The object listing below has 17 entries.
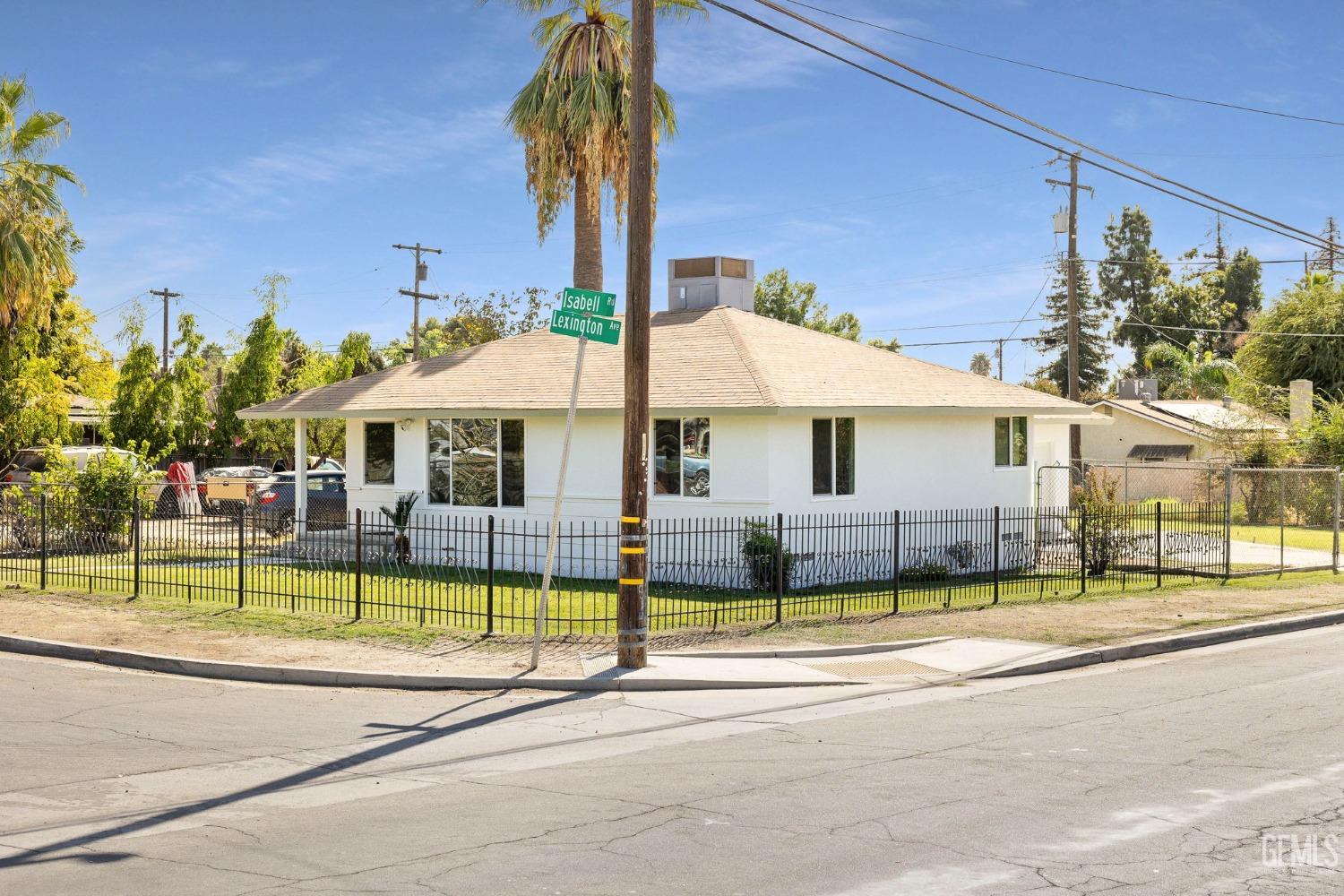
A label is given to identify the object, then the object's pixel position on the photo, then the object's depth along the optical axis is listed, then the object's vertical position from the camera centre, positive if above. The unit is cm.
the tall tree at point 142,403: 4331 +273
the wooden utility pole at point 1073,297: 3581 +555
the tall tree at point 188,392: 4469 +326
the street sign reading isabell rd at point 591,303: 1266 +184
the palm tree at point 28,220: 2952 +664
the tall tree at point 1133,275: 7588 +1299
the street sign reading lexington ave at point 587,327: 1262 +159
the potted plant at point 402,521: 2323 -82
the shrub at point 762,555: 1959 -124
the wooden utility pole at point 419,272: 4844 +845
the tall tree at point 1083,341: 7562 +865
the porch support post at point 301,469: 2631 +24
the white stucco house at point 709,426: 2098 +99
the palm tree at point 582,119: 2558 +768
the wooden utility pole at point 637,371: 1272 +115
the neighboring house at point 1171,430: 3960 +171
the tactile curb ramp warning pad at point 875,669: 1307 -210
